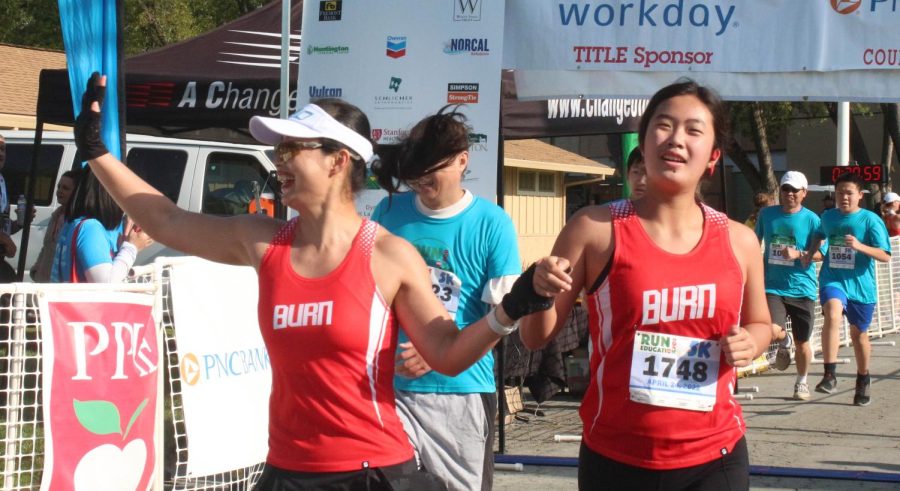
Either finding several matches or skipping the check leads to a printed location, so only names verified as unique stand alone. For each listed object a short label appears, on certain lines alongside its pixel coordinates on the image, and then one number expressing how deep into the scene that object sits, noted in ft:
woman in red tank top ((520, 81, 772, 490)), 19.25
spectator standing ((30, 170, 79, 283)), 54.36
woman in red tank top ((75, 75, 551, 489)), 17.68
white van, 72.22
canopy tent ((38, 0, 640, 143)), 58.82
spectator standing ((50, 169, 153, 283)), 43.28
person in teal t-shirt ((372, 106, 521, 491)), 26.22
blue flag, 32.55
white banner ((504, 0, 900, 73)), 41.73
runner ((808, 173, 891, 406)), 61.98
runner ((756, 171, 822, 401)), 61.98
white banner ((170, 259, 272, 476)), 35.94
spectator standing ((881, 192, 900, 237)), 108.83
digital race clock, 95.36
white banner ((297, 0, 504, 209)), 42.69
